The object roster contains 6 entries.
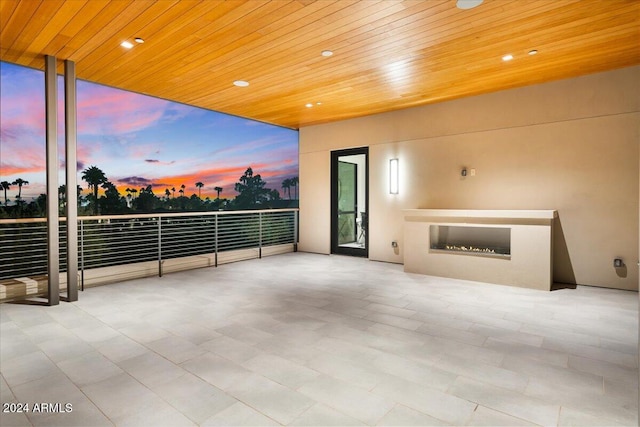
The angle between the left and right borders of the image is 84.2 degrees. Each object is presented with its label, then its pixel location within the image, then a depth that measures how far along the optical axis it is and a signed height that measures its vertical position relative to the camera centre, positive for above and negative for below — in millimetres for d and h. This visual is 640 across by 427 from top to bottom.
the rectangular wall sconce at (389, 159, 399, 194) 6641 +641
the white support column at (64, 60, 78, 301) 4090 +485
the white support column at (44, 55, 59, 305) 3949 +457
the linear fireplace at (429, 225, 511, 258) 5090 -484
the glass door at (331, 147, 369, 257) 7559 +152
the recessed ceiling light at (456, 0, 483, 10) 2883 +1691
